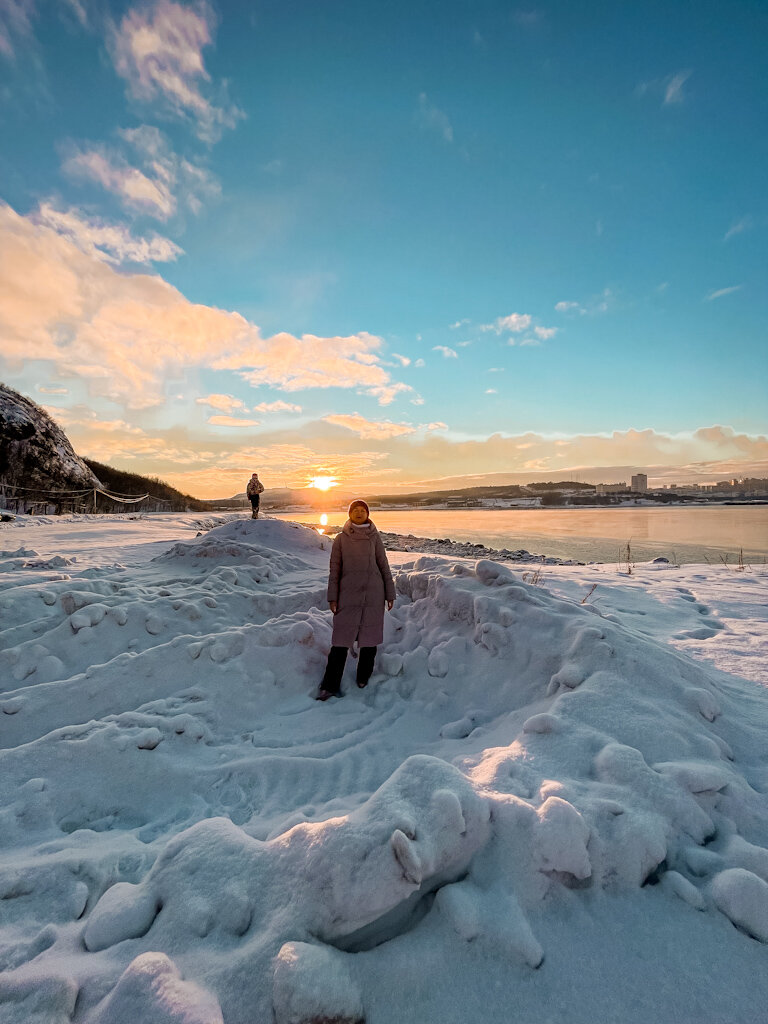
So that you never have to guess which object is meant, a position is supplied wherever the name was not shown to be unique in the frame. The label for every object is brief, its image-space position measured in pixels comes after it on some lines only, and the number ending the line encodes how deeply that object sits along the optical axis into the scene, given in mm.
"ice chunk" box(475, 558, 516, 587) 4766
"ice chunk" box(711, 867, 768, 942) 1612
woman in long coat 4406
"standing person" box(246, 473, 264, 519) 15750
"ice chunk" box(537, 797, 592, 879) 1780
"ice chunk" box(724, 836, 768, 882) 1842
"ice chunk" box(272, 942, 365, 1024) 1273
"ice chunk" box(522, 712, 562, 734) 2703
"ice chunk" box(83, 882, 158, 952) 1586
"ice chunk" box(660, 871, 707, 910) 1720
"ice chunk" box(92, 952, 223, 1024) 1225
